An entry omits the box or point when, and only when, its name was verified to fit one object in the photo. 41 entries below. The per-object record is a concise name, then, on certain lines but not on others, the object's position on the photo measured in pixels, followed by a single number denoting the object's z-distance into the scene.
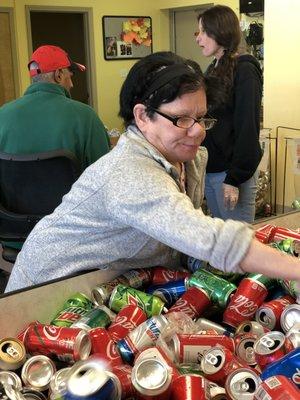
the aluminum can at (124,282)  1.24
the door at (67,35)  6.27
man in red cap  2.19
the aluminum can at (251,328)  1.06
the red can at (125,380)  0.85
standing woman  2.18
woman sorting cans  0.98
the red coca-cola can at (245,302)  1.12
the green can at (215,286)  1.18
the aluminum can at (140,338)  0.98
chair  1.97
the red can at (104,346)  0.97
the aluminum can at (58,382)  0.87
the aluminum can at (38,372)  0.94
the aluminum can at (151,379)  0.79
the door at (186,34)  6.29
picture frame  6.20
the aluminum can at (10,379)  0.92
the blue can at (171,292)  1.23
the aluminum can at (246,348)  0.98
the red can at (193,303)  1.14
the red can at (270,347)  0.93
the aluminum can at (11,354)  0.98
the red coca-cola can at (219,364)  0.91
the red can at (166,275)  1.29
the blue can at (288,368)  0.83
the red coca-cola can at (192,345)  0.97
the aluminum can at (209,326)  1.08
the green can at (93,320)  1.07
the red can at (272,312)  1.09
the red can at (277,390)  0.75
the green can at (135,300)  1.15
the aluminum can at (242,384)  0.85
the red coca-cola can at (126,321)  1.06
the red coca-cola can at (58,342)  0.99
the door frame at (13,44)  5.47
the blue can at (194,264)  1.34
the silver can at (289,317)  1.03
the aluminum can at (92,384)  0.73
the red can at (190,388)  0.80
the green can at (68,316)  1.13
